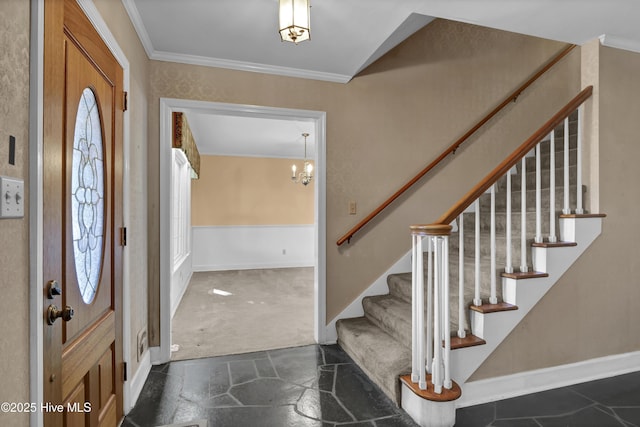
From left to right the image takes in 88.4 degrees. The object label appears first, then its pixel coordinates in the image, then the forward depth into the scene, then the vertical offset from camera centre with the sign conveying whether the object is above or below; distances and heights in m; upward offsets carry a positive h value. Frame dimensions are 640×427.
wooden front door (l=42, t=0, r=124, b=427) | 1.10 -0.05
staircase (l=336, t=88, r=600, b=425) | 2.07 -0.60
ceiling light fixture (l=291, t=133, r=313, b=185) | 6.04 +0.68
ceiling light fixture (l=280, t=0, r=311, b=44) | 1.71 +1.01
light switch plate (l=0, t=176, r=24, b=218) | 0.85 +0.04
